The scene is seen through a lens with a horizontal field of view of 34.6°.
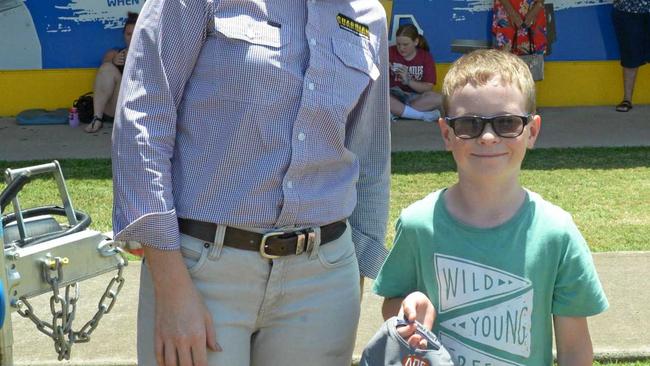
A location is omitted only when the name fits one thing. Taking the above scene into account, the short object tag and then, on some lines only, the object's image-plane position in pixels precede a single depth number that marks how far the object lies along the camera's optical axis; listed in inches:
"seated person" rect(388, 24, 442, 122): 444.5
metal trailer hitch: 123.1
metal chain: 123.6
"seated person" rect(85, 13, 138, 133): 434.0
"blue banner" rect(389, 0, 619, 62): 467.5
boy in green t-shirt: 100.5
